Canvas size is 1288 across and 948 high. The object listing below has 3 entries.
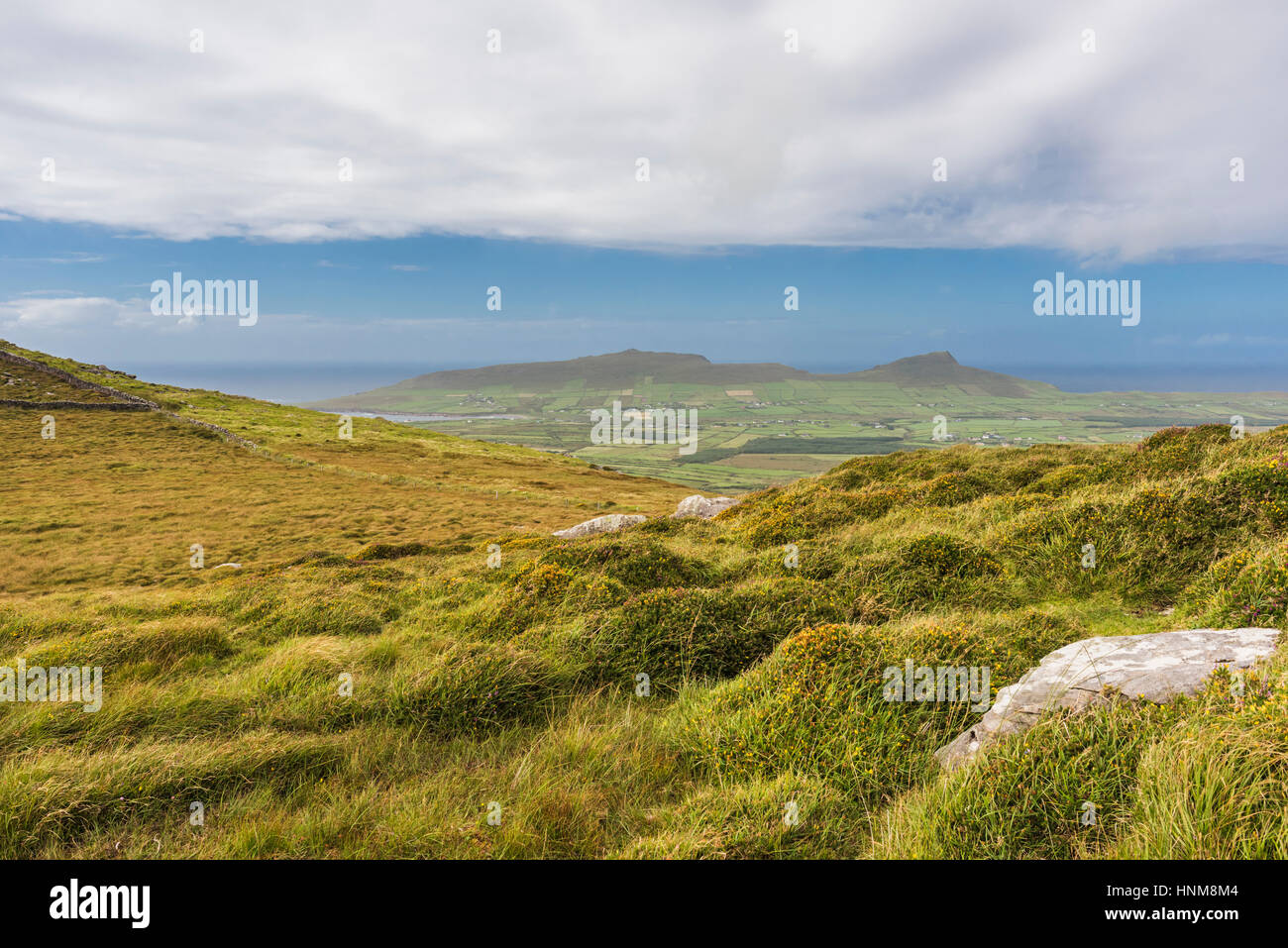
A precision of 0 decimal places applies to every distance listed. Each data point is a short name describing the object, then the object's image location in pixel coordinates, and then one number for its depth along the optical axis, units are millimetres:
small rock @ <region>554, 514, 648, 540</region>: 22672
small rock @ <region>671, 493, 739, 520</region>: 26252
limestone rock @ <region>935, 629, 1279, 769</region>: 4617
